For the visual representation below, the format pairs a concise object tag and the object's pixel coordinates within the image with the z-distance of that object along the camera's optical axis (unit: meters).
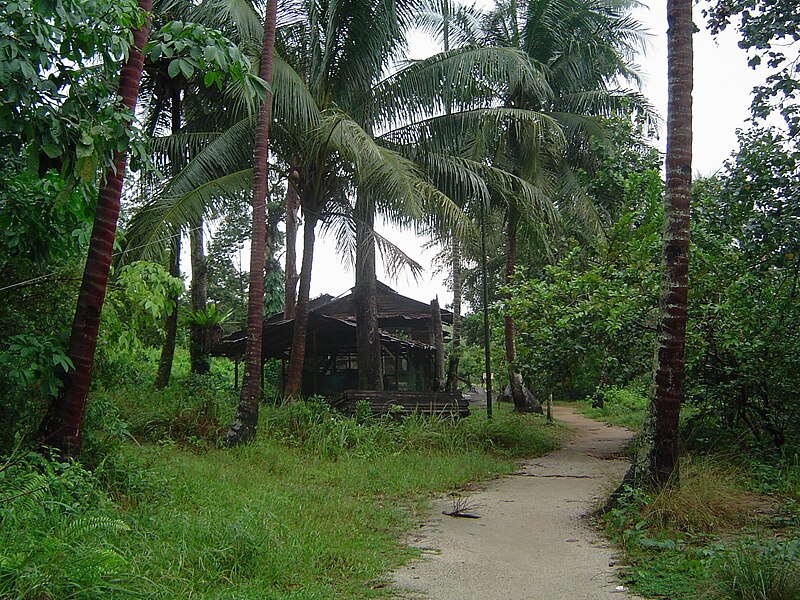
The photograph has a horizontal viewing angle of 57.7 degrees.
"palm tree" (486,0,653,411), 18.52
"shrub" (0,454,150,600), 4.00
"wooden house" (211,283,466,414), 14.35
